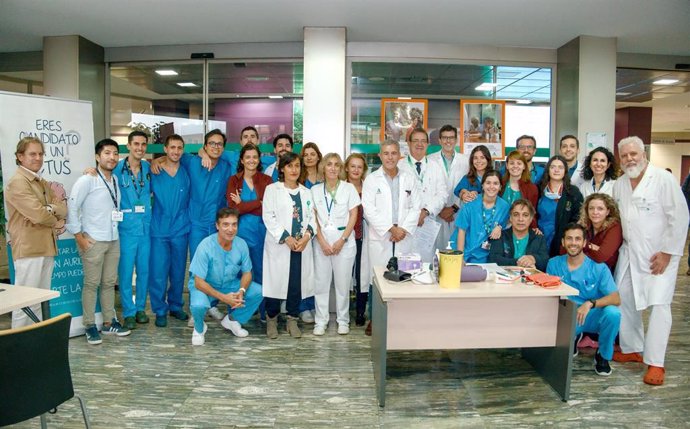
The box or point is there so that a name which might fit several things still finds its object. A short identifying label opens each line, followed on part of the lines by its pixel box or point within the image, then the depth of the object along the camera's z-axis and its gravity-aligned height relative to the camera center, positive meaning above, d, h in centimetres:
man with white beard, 302 -25
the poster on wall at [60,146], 346 +37
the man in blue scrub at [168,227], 405 -29
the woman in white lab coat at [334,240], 382 -36
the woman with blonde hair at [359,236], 403 -34
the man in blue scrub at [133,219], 388 -21
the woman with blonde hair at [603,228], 326 -19
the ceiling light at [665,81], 775 +203
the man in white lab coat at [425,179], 412 +17
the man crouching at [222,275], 364 -64
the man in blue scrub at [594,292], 306 -62
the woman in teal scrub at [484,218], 357 -15
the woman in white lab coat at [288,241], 375 -37
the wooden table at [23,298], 222 -53
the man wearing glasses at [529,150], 420 +45
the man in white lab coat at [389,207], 383 -8
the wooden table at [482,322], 270 -74
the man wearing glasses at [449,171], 441 +26
